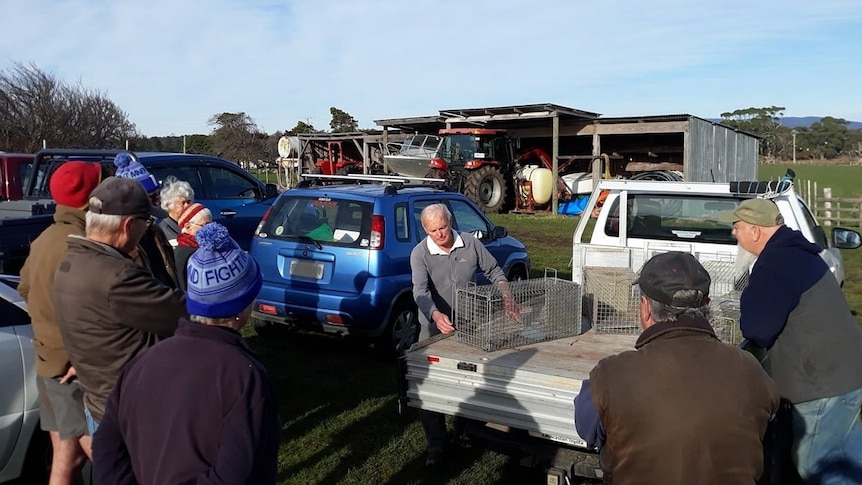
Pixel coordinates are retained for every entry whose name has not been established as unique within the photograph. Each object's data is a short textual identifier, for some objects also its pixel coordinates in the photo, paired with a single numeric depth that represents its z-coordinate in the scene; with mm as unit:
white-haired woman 5234
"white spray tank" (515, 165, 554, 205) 24391
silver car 4102
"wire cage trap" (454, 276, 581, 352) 4402
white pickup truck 3816
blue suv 6828
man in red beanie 3407
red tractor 22828
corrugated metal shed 23438
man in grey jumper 5137
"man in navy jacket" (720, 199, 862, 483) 3449
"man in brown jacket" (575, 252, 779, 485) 2275
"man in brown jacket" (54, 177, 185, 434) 2963
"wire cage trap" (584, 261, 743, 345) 4879
